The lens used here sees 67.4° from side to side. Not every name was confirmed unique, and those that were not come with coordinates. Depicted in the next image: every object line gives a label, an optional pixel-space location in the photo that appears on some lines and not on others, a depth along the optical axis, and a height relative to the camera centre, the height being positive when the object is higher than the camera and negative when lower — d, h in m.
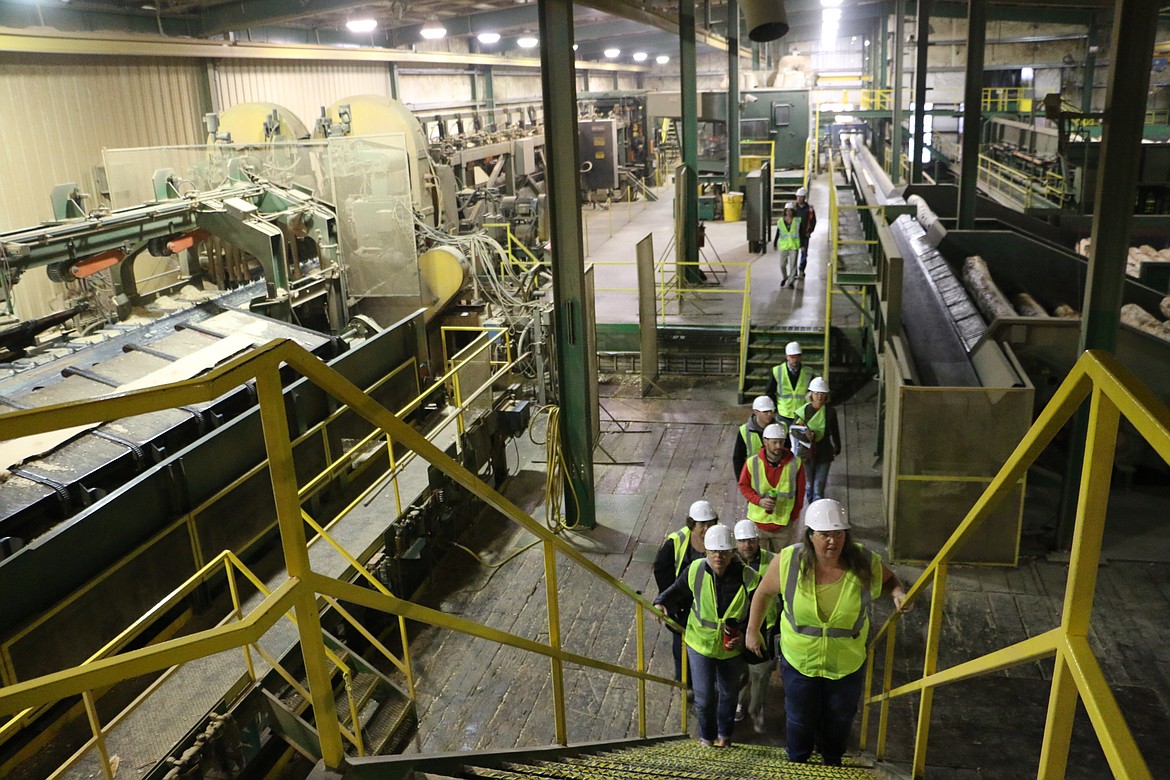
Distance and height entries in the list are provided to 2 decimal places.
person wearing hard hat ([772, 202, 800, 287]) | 15.14 -1.87
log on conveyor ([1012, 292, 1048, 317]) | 10.48 -2.24
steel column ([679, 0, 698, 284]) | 15.15 +0.17
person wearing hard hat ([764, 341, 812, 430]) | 8.55 -2.42
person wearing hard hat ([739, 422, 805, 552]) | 6.93 -2.76
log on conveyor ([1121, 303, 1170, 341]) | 9.93 -2.37
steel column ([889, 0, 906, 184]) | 20.73 +0.52
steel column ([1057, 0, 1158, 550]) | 6.89 -0.48
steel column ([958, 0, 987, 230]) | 11.66 +0.17
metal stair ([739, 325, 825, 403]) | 13.12 -3.24
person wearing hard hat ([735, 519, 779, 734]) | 5.22 -3.18
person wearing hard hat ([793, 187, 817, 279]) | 15.30 -1.60
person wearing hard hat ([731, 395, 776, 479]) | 7.41 -2.48
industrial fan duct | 8.24 +1.02
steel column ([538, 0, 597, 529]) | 7.96 -1.03
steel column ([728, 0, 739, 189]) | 17.64 +0.70
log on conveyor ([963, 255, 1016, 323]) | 10.00 -2.01
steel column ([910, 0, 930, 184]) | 17.95 +1.03
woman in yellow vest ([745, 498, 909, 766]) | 4.17 -2.24
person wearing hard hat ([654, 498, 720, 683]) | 5.50 -2.53
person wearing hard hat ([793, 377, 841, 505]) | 8.05 -2.76
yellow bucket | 22.91 -1.99
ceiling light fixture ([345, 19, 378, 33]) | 19.56 +2.71
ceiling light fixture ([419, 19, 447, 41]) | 23.66 +2.93
